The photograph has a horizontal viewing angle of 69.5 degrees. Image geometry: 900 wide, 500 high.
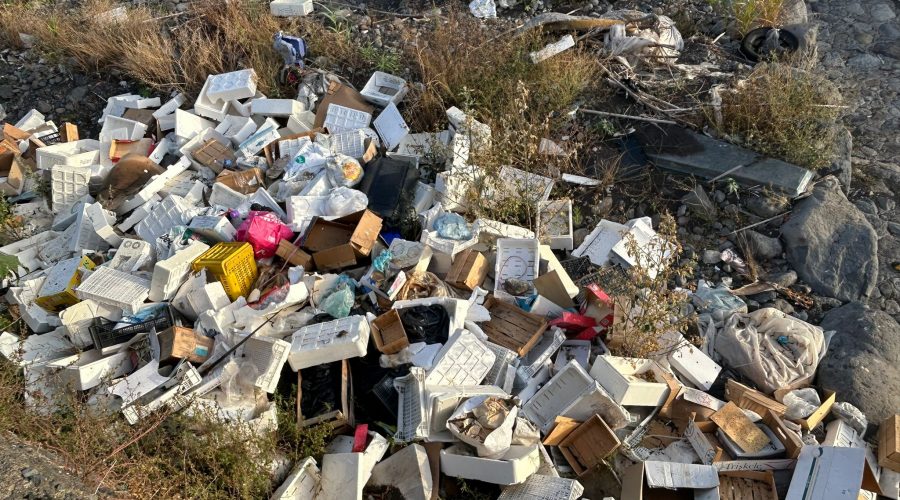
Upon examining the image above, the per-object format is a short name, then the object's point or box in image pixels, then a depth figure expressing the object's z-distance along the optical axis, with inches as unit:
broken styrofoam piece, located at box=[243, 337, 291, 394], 138.7
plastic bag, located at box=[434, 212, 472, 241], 168.6
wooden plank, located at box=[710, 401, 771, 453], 135.1
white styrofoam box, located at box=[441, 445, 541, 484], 122.6
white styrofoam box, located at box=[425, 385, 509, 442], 131.1
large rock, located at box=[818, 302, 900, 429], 146.2
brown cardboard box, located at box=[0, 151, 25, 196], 206.4
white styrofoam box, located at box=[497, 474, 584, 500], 122.3
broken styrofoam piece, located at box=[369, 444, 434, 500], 125.4
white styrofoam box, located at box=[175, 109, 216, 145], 208.4
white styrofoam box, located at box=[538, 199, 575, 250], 176.2
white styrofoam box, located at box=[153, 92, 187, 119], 221.3
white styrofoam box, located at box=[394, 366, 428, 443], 130.3
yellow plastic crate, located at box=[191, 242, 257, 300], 156.5
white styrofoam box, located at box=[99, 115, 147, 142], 216.5
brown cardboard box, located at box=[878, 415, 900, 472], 132.6
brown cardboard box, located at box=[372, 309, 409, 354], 145.7
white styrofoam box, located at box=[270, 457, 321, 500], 124.7
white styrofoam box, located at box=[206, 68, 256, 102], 216.1
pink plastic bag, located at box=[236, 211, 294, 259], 167.9
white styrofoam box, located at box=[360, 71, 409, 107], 217.5
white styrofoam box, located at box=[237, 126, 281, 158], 201.0
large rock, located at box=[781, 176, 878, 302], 169.2
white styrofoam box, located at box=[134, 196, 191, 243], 177.2
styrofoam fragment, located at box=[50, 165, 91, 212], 194.2
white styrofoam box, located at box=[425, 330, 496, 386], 138.9
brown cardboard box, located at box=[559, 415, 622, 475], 130.3
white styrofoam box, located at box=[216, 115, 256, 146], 209.5
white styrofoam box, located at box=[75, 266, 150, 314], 153.1
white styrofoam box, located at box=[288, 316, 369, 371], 140.0
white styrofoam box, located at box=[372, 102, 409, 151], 204.8
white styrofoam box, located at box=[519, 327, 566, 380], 147.6
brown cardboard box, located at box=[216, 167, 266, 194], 190.9
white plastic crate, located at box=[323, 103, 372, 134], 207.6
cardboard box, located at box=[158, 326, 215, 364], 142.2
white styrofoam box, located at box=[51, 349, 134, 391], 139.3
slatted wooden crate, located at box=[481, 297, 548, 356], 150.2
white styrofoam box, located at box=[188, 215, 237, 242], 170.1
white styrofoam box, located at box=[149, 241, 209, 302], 155.2
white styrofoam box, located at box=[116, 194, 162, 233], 185.8
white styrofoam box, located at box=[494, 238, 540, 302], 164.4
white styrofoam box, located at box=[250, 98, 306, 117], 211.9
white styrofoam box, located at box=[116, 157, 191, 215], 189.9
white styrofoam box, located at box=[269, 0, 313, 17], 247.0
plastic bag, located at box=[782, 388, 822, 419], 143.4
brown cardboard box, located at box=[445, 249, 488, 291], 161.2
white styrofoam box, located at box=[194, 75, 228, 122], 217.3
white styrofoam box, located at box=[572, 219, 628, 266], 173.5
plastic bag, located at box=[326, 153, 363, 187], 184.7
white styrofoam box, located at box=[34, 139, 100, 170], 204.4
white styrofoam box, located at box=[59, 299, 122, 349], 151.3
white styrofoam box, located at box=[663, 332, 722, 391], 149.2
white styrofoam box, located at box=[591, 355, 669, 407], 135.0
